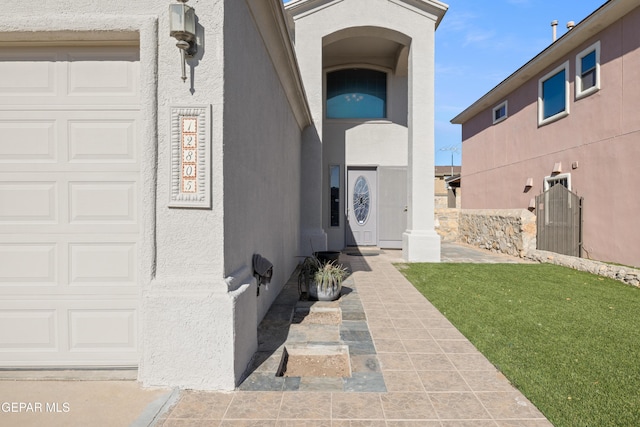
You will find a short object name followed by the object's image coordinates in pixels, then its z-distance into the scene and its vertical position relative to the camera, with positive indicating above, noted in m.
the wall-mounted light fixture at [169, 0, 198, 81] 2.51 +1.37
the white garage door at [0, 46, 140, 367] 2.88 -0.07
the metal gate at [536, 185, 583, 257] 8.84 -0.27
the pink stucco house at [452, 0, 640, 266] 7.53 +2.36
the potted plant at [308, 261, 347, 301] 4.83 -1.06
